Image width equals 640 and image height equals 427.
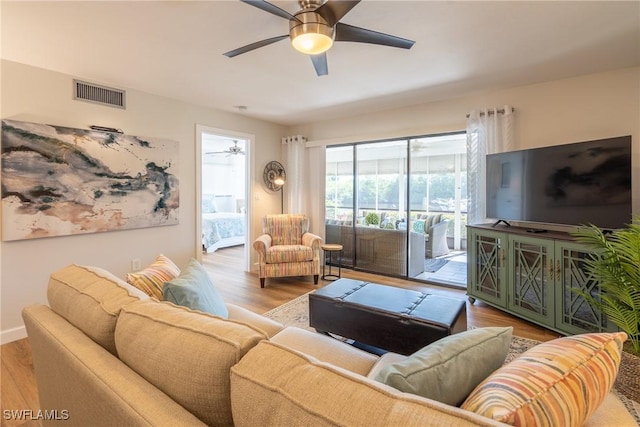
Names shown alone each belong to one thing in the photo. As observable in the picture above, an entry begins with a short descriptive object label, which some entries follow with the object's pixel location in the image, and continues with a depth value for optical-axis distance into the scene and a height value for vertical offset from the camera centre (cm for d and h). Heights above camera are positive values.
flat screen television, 244 +19
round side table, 429 -93
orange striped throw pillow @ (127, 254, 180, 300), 152 -40
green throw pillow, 74 -44
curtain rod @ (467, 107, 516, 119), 343 +109
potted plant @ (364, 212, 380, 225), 473 -24
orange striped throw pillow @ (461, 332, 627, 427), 61 -41
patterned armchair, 398 -61
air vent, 295 +114
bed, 632 -60
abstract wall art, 258 +23
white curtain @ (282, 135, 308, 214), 510 +56
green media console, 242 -68
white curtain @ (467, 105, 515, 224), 344 +71
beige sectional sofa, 56 -40
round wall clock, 503 +49
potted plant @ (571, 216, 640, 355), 174 -45
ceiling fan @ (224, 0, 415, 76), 160 +105
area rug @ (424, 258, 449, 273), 459 -96
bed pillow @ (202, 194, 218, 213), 791 +0
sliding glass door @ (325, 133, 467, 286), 427 +0
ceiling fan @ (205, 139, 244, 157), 641 +117
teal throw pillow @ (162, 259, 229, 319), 136 -43
